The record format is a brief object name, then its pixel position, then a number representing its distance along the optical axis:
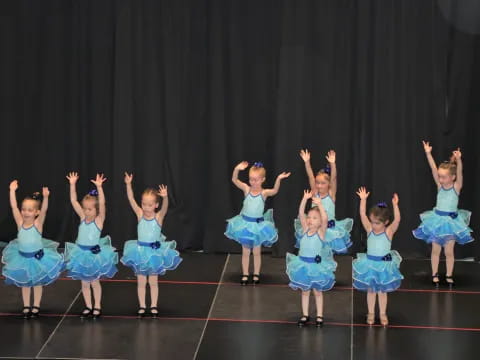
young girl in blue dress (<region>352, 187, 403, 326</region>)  13.34
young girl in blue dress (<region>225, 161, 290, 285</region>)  15.04
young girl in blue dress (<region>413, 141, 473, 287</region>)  15.03
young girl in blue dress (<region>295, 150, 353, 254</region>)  14.95
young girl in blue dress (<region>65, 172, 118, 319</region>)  13.57
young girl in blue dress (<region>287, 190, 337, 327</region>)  13.29
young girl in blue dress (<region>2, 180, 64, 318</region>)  13.58
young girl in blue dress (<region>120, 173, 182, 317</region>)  13.71
